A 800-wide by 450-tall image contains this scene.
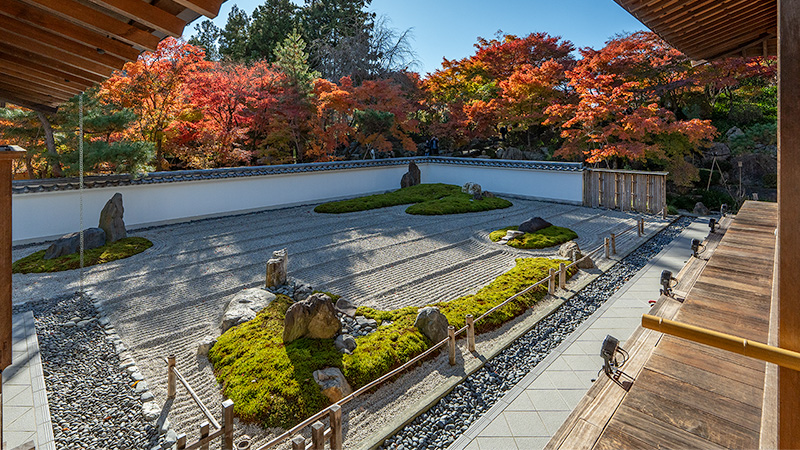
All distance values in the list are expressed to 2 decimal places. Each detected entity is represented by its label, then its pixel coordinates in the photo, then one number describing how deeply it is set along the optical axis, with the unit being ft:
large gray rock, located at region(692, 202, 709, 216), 42.69
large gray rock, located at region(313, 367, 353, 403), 13.23
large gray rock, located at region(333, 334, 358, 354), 15.63
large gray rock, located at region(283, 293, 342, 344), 15.67
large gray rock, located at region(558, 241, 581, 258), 27.71
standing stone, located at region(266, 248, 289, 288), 22.59
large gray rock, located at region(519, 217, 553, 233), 33.68
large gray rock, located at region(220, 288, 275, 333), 17.95
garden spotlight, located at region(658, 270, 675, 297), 14.05
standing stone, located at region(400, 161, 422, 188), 59.31
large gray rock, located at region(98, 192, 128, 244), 31.14
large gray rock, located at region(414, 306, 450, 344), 16.78
